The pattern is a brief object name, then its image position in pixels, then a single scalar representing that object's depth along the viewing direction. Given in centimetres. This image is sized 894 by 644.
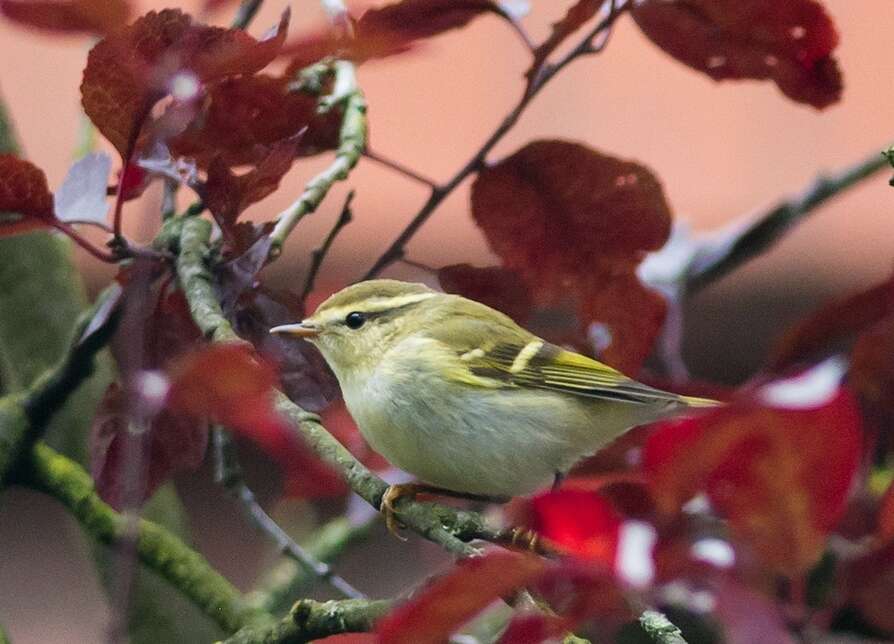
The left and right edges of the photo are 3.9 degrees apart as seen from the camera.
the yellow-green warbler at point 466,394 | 310
